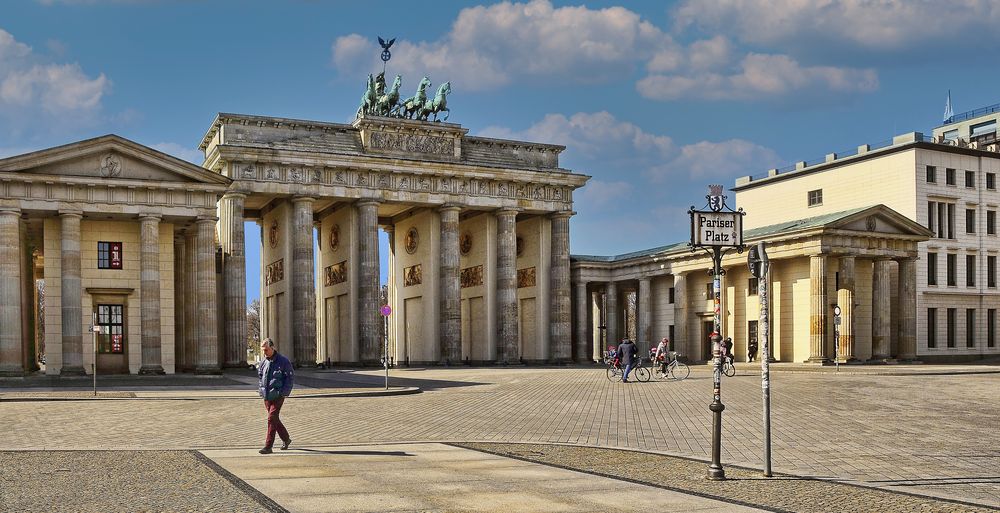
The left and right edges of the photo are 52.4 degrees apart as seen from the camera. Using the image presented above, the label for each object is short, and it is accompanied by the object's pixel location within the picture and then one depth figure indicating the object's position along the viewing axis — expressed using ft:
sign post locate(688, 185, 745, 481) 52.11
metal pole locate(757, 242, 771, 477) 48.03
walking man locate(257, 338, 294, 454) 56.72
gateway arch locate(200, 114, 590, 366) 206.39
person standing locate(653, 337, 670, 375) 141.90
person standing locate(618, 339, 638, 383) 129.59
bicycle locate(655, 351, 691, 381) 142.20
